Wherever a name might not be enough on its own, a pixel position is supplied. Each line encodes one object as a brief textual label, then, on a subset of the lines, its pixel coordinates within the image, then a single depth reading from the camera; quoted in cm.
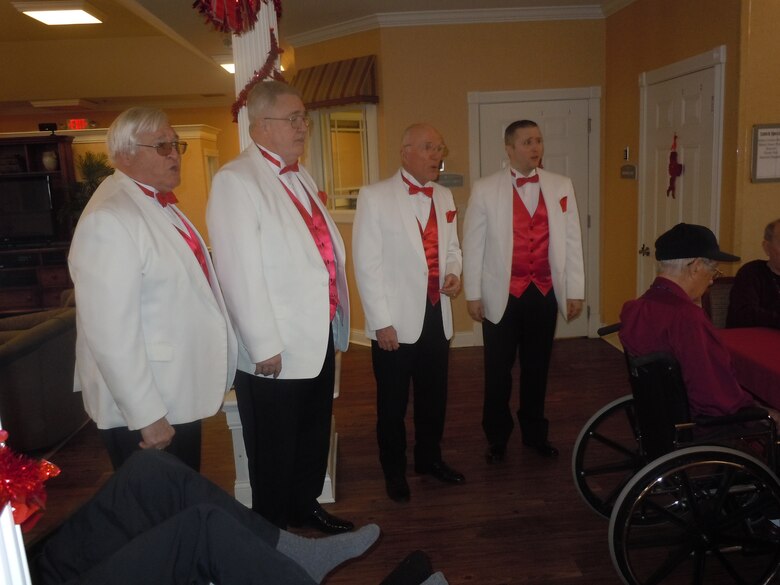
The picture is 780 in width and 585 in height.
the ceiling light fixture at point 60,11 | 521
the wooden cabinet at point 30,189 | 775
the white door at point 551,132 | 518
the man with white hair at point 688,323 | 208
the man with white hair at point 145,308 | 168
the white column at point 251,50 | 260
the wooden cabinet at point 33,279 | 755
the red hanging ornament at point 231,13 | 236
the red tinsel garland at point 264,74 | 256
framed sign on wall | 347
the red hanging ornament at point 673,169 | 413
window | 556
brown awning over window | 512
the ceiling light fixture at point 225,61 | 644
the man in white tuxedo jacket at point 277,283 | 204
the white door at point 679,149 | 373
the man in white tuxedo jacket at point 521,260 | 300
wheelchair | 200
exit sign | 830
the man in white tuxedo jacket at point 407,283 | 267
